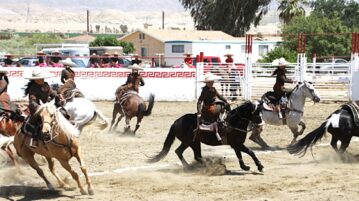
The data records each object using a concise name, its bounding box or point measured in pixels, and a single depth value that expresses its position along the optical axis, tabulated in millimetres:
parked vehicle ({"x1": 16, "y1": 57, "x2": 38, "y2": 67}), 32956
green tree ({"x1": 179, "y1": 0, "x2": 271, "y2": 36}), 69625
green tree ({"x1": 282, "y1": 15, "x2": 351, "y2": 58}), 47469
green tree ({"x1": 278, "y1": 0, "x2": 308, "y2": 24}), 65219
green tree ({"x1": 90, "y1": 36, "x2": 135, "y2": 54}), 55750
